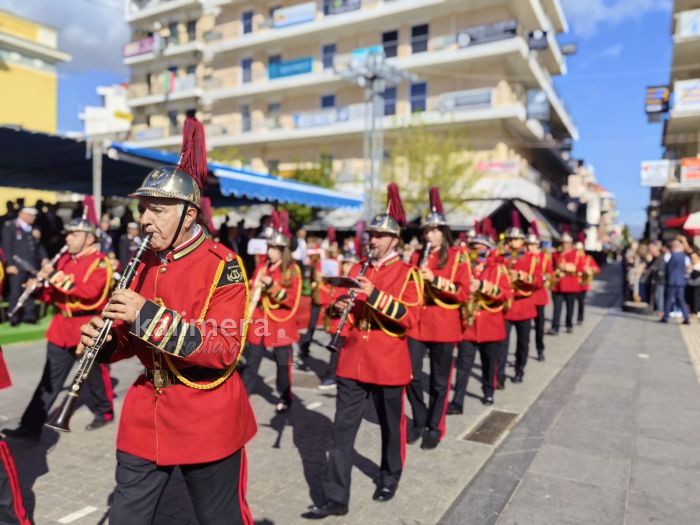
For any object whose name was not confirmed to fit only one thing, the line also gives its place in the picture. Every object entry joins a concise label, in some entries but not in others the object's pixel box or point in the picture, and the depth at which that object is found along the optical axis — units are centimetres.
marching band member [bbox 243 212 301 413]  628
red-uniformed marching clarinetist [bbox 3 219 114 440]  528
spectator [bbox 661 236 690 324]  1419
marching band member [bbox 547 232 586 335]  1201
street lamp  1948
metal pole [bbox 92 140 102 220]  933
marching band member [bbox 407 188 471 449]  556
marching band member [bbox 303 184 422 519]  397
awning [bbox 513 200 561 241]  2620
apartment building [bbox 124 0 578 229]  2784
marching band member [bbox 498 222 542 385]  782
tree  2488
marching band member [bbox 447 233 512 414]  645
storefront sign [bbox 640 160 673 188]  2412
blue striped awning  1087
